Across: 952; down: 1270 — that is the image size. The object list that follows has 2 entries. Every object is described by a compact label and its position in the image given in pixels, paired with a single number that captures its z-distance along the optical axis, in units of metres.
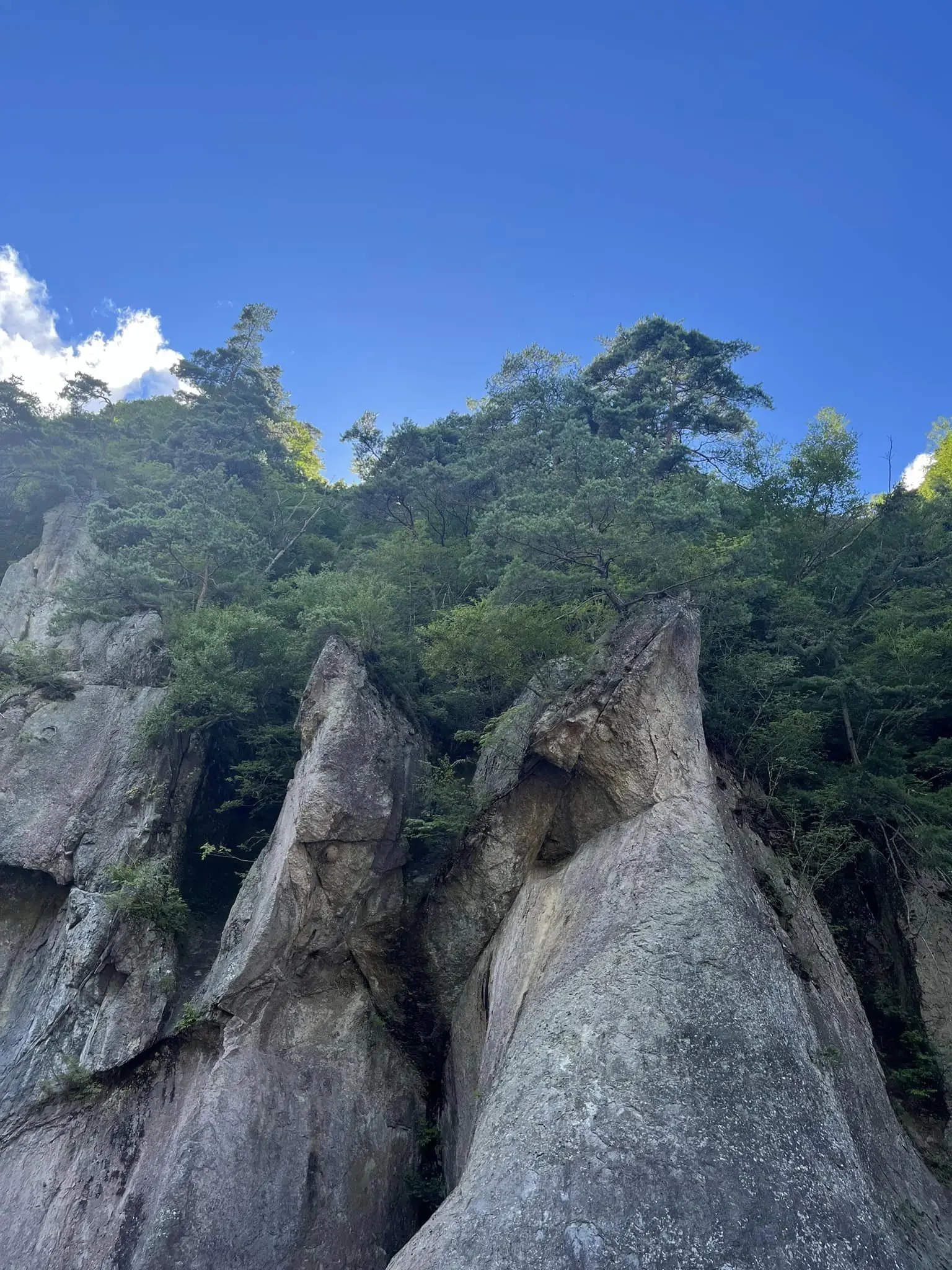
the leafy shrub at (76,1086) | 12.80
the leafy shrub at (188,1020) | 13.17
